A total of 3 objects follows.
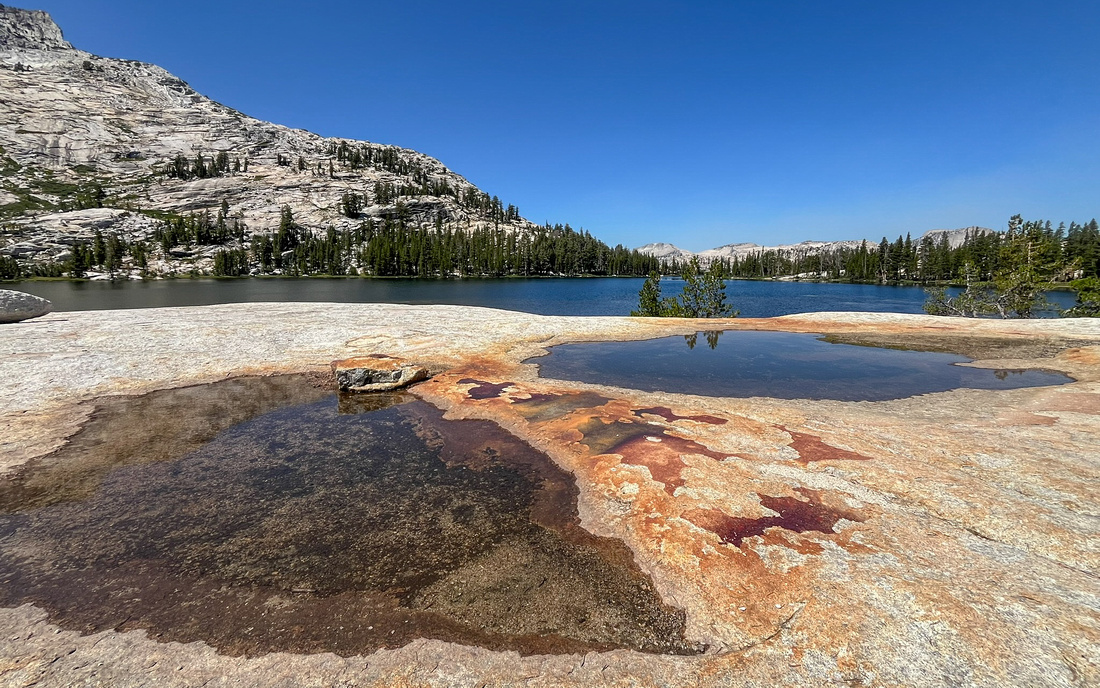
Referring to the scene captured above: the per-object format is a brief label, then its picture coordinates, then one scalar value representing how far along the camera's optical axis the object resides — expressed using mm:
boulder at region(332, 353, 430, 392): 15086
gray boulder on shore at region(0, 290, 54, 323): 22375
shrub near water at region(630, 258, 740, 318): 46562
